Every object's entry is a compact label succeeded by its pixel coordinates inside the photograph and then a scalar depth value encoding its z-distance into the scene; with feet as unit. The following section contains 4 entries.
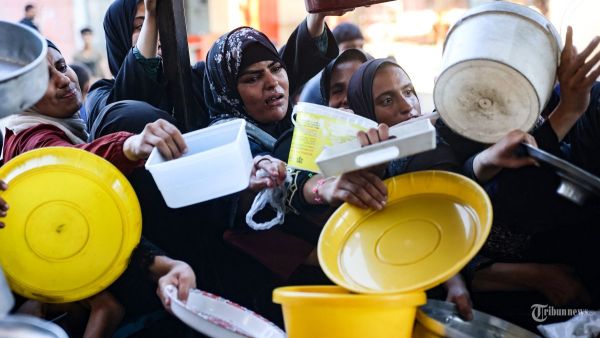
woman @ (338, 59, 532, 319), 7.87
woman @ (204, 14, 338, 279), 8.99
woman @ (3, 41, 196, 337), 7.13
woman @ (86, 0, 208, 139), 8.43
